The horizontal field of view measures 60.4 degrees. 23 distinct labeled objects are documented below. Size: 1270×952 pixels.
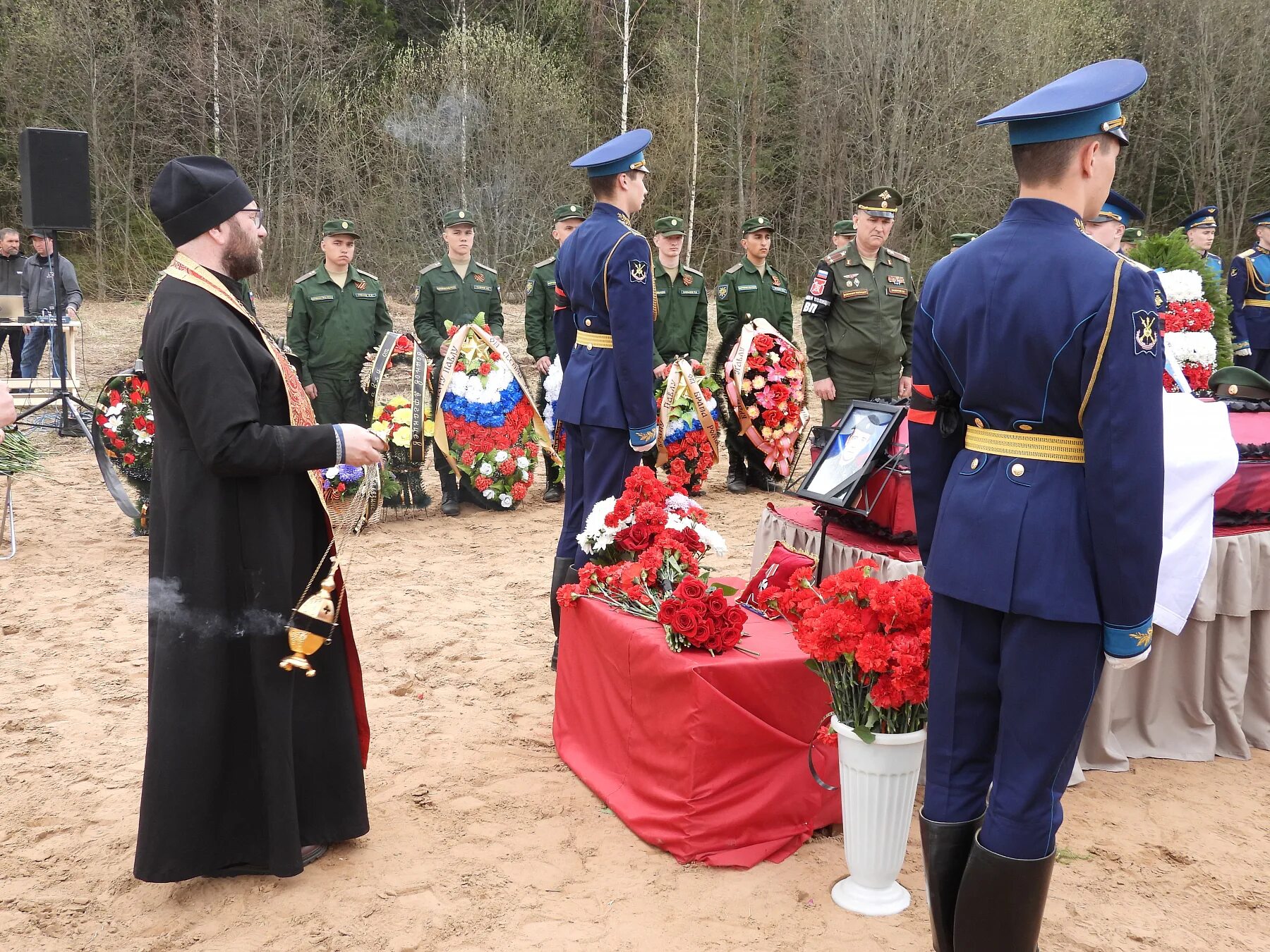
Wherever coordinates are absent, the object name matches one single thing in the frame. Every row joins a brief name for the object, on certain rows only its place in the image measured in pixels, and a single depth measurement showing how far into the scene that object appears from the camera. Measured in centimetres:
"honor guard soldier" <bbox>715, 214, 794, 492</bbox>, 847
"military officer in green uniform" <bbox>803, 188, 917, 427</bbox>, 707
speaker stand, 970
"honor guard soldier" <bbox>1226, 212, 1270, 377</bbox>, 1034
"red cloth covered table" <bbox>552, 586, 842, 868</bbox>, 328
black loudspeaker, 1013
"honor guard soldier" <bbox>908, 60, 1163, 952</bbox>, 218
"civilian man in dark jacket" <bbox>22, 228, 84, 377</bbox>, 1195
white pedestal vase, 301
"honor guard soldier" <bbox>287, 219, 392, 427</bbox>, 783
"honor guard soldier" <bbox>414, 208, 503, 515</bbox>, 817
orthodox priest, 281
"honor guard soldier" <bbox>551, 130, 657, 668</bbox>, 449
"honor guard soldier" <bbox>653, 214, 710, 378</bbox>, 841
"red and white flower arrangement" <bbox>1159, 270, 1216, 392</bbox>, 489
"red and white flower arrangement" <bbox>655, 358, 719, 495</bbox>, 792
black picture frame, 376
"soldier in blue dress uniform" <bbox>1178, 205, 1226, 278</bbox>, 973
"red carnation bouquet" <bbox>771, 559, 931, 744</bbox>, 287
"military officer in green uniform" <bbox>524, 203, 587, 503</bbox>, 831
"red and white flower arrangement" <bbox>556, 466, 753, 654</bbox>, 335
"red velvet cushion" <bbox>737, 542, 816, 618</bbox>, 385
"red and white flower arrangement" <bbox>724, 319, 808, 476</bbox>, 807
